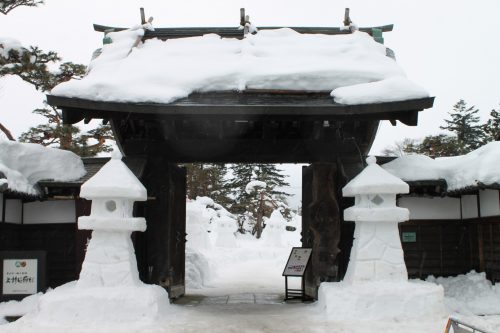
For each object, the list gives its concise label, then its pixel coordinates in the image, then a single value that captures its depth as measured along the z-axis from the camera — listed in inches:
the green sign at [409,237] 441.1
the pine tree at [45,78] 561.5
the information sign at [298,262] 399.2
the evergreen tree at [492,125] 1283.2
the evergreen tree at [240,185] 1518.2
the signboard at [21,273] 394.9
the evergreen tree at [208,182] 1402.6
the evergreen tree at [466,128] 1460.6
